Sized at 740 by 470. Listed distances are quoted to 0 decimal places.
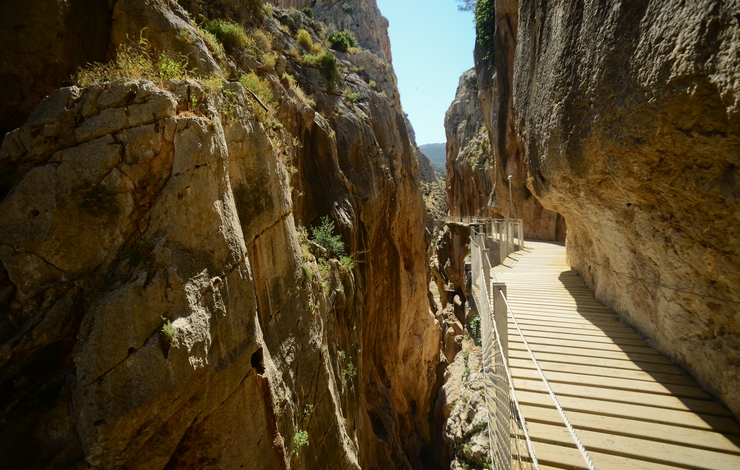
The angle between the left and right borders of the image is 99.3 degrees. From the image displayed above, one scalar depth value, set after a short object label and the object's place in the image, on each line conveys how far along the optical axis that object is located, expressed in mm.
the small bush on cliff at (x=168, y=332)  3693
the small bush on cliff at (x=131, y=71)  4504
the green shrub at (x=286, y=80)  11498
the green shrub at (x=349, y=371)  9723
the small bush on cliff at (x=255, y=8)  11745
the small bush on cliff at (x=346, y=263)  10584
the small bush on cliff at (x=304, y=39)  15323
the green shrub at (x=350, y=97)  15477
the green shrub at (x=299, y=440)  5746
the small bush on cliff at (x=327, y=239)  10216
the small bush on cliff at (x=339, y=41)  19828
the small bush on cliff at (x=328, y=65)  14742
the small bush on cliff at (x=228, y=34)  9297
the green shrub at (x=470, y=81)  37738
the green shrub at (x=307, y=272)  7271
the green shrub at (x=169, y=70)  4832
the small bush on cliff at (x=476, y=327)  15703
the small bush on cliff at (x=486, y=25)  23069
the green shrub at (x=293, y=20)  15820
